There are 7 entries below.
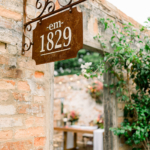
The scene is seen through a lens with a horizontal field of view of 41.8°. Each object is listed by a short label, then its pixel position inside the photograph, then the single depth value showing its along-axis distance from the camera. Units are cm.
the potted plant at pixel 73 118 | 609
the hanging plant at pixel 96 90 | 672
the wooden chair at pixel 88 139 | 643
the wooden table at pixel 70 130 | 510
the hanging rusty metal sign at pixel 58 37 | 142
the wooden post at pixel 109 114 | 300
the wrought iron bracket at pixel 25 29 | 190
